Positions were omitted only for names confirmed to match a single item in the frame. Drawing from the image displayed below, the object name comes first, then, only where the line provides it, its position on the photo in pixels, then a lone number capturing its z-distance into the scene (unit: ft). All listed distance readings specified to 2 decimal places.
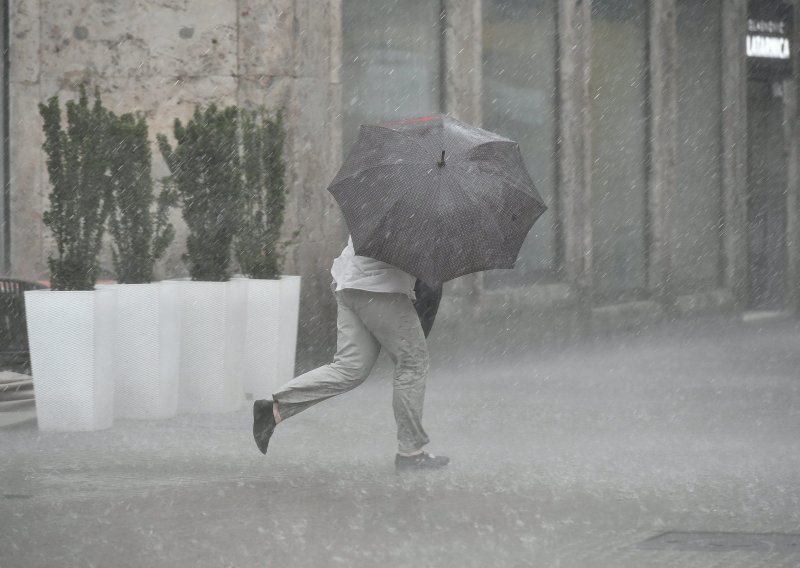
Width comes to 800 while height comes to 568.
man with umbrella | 45.32
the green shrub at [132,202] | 59.88
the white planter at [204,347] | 61.36
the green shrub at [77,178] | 58.13
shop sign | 126.52
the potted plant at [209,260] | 61.46
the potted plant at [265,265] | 64.90
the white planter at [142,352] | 58.70
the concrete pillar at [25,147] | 78.07
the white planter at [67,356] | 55.47
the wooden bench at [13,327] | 60.70
